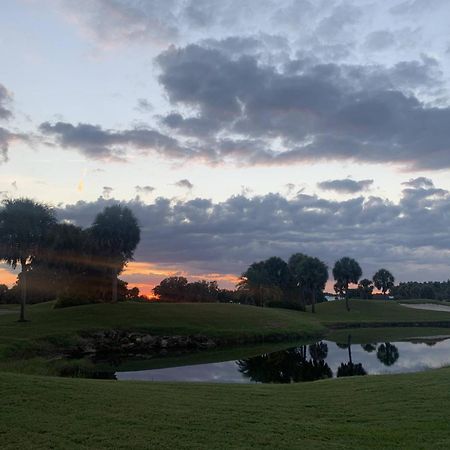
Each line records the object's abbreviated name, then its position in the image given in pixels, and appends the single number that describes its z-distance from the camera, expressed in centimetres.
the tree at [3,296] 10364
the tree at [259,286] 11694
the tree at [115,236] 7050
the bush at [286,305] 10288
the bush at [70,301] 6969
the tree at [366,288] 16288
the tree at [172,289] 11934
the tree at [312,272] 11562
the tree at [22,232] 5541
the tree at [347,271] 11812
